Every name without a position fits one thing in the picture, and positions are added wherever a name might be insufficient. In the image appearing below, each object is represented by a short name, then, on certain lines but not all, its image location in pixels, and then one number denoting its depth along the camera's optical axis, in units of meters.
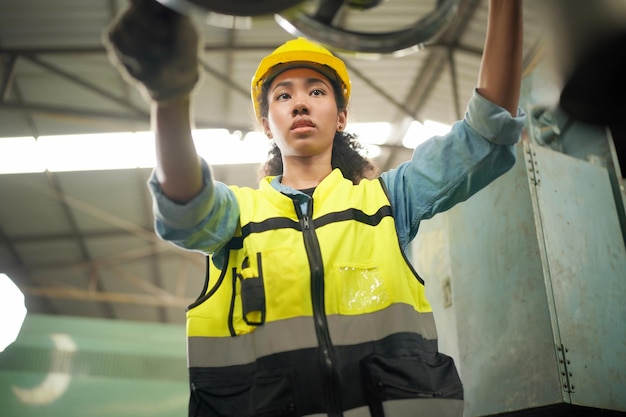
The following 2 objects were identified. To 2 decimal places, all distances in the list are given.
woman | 1.06
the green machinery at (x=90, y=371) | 3.15
